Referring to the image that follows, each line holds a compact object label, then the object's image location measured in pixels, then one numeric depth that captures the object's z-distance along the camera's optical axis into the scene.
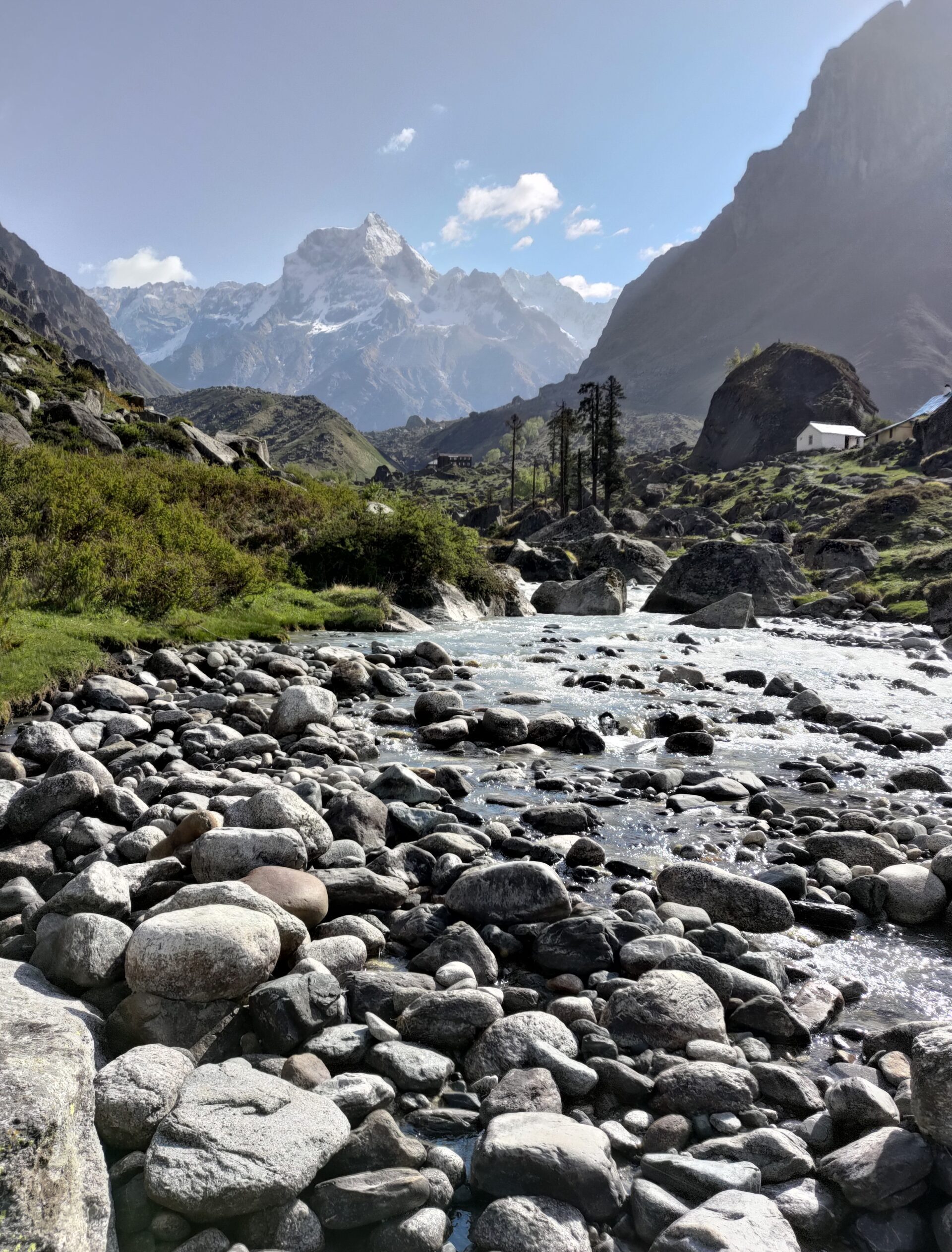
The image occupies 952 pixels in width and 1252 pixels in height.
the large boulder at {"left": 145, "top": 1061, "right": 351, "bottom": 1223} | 3.42
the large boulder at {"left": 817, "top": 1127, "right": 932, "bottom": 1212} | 3.78
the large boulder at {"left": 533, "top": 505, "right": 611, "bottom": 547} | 73.69
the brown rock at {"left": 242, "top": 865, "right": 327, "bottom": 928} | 6.00
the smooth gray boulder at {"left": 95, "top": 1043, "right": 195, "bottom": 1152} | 3.78
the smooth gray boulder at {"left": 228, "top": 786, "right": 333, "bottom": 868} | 7.41
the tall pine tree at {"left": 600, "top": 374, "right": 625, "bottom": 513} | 92.94
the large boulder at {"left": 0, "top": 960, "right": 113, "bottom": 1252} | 2.66
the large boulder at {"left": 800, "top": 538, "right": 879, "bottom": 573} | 46.88
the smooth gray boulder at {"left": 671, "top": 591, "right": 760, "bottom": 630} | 32.22
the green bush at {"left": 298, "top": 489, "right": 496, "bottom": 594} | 34.12
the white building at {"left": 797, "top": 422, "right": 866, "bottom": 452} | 118.94
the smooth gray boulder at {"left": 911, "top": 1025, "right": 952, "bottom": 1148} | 3.88
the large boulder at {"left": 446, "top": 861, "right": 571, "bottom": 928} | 6.61
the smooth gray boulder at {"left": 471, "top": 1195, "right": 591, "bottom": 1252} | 3.49
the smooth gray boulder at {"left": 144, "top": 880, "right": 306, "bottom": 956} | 5.45
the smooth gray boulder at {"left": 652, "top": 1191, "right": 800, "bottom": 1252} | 3.37
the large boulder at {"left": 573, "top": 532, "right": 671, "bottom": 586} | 55.25
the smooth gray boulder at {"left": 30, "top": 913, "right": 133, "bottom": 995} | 4.99
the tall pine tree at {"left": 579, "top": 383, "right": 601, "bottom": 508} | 93.50
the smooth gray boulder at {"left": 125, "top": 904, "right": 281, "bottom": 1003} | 4.68
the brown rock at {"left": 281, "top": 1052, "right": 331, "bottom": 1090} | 4.40
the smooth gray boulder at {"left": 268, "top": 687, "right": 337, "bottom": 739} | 13.05
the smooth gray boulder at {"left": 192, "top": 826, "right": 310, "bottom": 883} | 6.50
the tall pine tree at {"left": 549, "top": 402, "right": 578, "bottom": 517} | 97.50
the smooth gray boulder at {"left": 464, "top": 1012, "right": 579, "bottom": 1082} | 4.78
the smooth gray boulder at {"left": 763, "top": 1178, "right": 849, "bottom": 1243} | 3.71
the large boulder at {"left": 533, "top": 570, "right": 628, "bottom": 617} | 38.41
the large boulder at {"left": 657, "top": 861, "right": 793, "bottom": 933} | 6.90
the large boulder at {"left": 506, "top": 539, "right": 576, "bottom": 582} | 53.12
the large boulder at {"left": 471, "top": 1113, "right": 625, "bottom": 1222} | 3.72
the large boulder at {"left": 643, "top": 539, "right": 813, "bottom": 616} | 38.34
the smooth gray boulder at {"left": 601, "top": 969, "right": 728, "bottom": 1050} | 5.15
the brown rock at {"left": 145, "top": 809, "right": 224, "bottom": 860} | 7.02
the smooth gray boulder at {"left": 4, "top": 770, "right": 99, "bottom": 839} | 7.77
